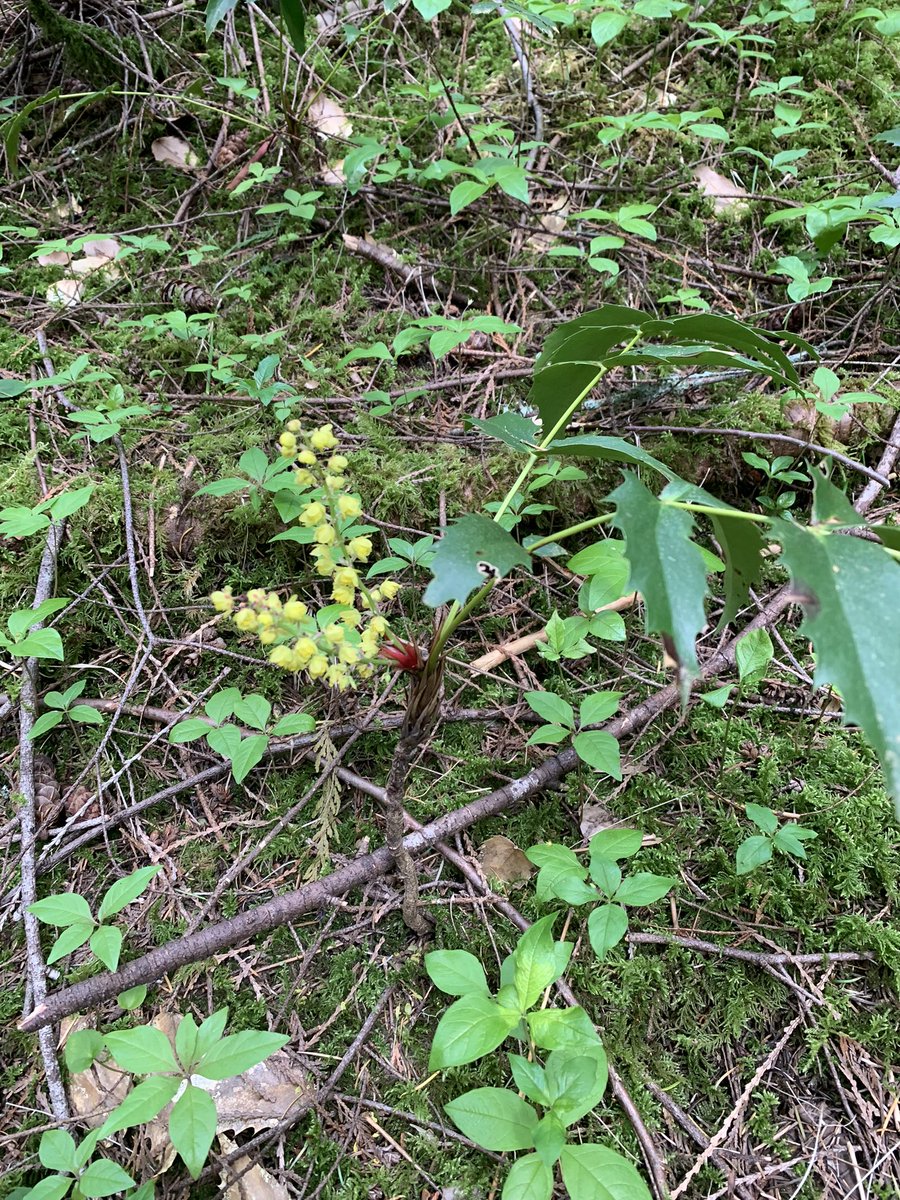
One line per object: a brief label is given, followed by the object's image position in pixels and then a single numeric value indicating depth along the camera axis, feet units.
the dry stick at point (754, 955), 1.20
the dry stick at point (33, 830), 1.11
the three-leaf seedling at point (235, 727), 1.24
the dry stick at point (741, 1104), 1.07
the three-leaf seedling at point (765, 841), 1.20
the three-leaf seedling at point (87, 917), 1.10
